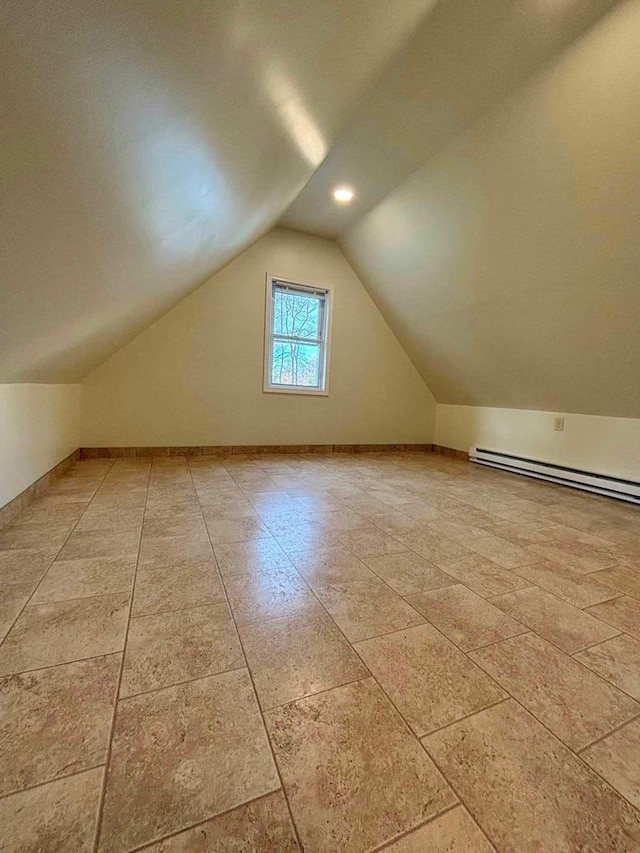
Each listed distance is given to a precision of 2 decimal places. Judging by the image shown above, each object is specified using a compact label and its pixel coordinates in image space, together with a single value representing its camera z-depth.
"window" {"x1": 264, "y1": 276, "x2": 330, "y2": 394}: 4.36
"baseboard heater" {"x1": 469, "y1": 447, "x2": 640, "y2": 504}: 3.07
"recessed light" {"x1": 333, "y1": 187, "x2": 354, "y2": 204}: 3.30
